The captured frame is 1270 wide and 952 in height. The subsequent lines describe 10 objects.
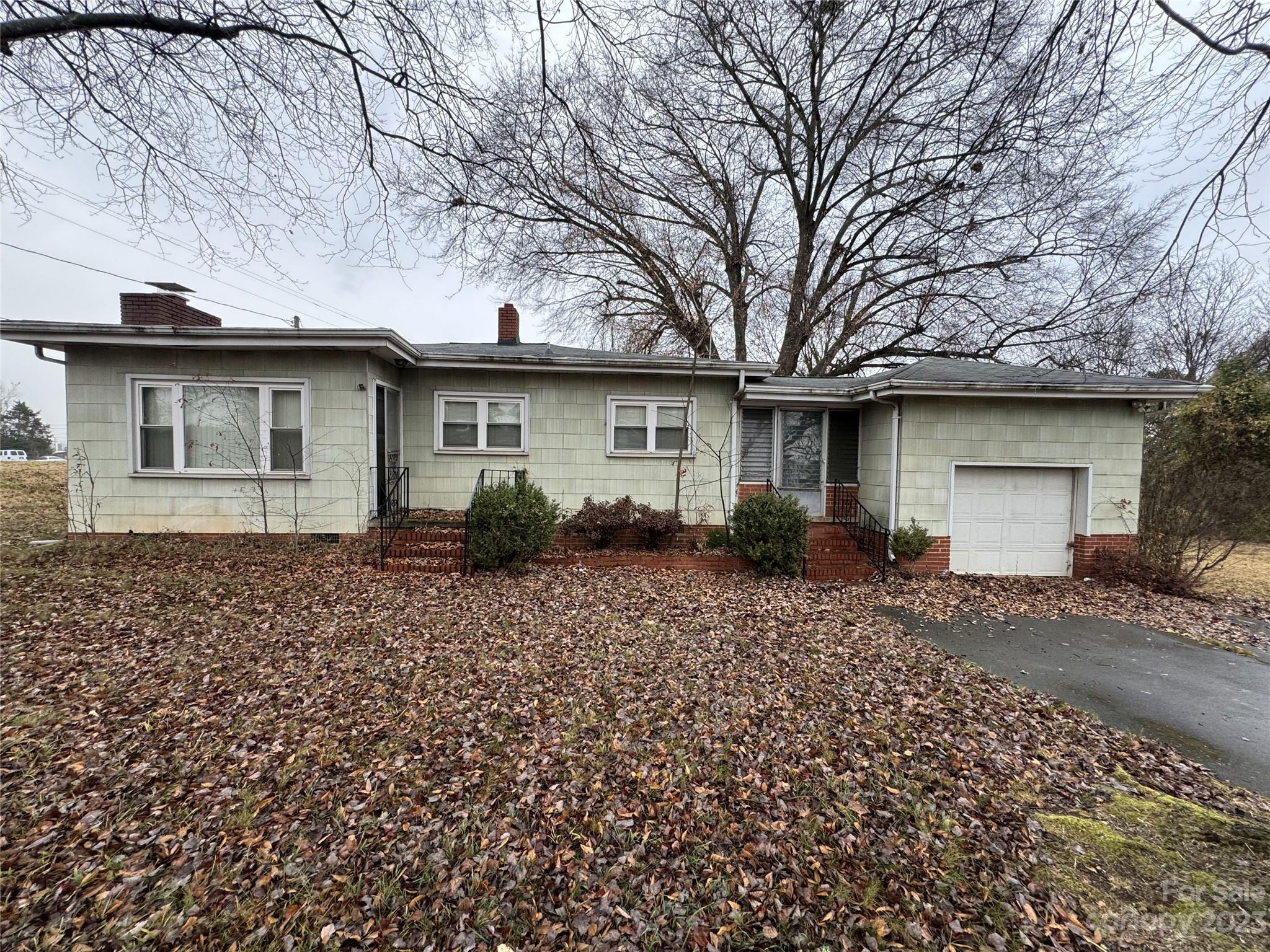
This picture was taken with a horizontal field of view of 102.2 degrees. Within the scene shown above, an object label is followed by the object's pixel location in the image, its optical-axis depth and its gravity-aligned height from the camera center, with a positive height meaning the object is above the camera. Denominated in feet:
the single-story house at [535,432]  26.68 +1.50
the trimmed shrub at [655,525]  28.43 -3.66
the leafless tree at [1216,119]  10.44 +7.61
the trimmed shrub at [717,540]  28.96 -4.50
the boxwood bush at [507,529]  24.18 -3.41
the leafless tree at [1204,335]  45.83 +13.15
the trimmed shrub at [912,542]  27.81 -4.33
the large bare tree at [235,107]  13.57 +9.84
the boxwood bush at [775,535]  26.21 -3.80
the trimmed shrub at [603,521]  28.60 -3.51
